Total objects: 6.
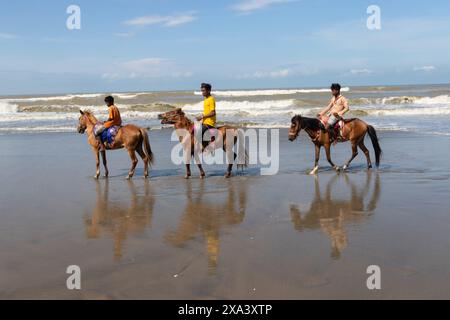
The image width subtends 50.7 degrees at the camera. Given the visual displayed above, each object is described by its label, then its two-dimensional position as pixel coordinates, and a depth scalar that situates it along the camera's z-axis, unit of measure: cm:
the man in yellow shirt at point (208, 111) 1000
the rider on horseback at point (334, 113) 1062
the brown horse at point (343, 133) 1051
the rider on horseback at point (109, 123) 1025
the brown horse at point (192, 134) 1014
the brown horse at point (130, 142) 1021
